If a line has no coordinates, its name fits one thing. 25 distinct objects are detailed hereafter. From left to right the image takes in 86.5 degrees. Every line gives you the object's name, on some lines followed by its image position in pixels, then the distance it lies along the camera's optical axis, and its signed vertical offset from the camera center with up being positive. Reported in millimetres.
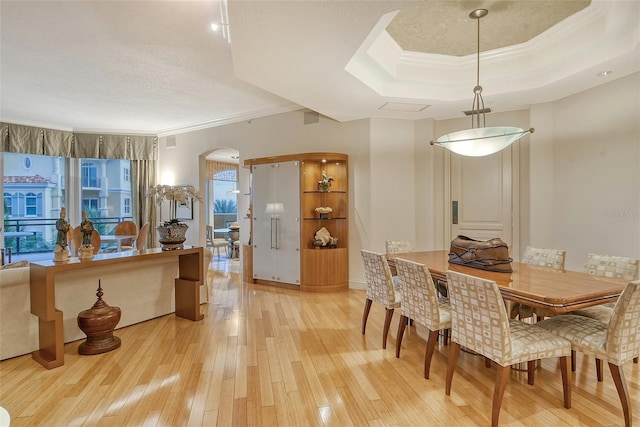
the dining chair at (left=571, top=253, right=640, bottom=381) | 2606 -513
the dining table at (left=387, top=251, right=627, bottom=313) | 1953 -497
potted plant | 3555 -143
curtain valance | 6242 +1382
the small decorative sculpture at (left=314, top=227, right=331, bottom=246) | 5197 -393
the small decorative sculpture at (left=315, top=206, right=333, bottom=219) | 5184 -9
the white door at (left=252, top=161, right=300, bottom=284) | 5211 -179
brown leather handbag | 2707 -376
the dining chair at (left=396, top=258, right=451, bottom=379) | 2498 -701
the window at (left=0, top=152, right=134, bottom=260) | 6397 +334
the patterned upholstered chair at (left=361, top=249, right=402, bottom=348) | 3053 -689
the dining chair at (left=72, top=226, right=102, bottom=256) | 5715 -481
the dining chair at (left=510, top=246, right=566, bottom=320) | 2967 -499
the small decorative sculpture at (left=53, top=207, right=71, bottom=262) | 2842 -254
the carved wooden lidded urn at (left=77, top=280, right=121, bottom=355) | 2922 -997
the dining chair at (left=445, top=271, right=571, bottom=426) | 1954 -787
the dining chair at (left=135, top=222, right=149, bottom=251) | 6266 -484
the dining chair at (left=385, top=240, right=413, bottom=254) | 4098 -444
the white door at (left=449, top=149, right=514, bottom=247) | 4934 +203
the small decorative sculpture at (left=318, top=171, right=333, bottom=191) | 5234 +421
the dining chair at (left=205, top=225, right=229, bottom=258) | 7980 -725
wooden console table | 2635 -691
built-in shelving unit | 5098 -153
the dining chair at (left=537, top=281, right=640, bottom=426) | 1850 -776
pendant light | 2856 +625
